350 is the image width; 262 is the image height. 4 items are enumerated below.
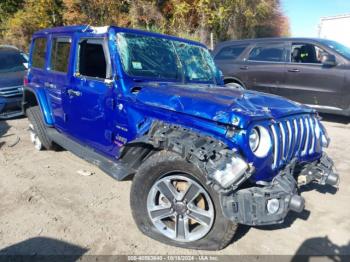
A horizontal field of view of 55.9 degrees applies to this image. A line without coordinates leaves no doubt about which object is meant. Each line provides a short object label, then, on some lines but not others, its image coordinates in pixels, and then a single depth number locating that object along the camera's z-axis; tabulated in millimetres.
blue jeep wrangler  2604
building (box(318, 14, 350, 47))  16938
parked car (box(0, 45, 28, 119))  7555
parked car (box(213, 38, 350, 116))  7055
